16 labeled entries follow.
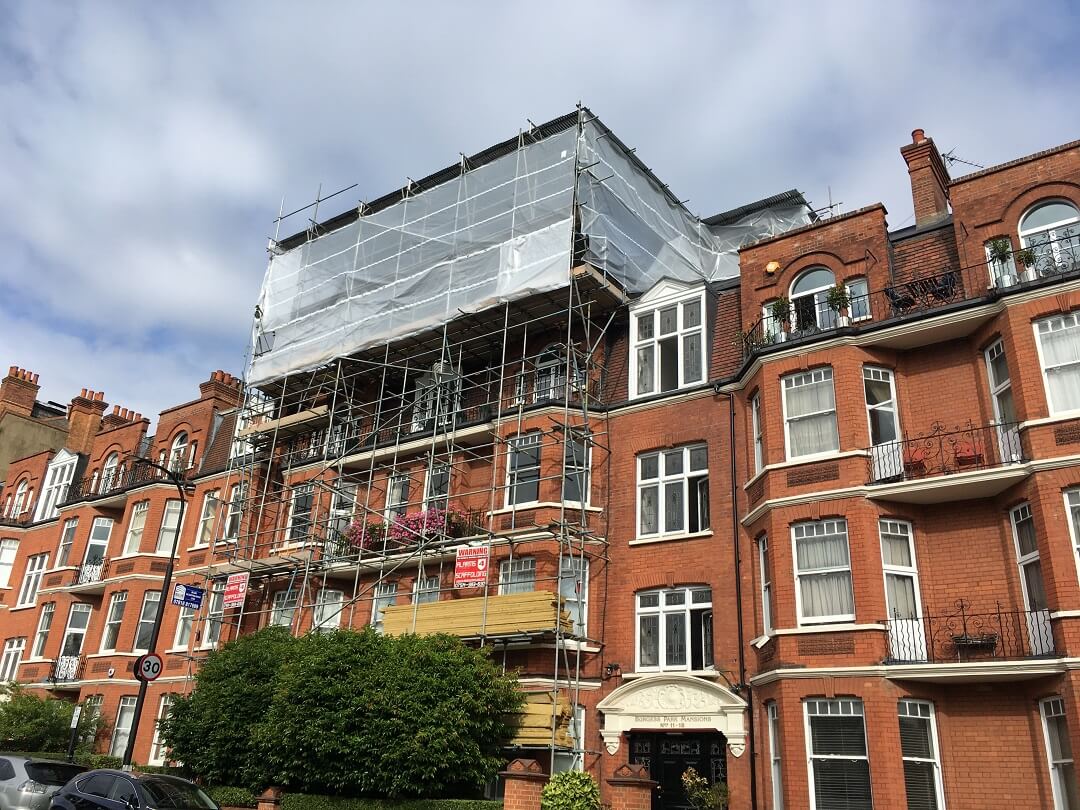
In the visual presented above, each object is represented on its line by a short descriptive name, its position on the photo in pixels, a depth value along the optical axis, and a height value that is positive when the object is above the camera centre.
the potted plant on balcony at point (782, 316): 21.00 +10.60
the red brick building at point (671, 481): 16.67 +7.37
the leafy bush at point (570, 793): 16.41 -0.09
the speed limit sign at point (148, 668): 20.36 +2.15
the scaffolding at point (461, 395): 23.11 +11.43
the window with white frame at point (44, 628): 35.66 +5.05
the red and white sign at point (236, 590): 28.09 +5.37
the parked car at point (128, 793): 14.07 -0.40
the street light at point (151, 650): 21.80 +2.90
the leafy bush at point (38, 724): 29.02 +1.21
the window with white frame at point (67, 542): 36.62 +8.57
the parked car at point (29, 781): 17.23 -0.34
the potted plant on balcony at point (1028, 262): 17.88 +10.29
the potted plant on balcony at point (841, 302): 20.06 +10.47
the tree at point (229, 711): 22.66 +1.46
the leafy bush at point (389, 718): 18.33 +1.22
